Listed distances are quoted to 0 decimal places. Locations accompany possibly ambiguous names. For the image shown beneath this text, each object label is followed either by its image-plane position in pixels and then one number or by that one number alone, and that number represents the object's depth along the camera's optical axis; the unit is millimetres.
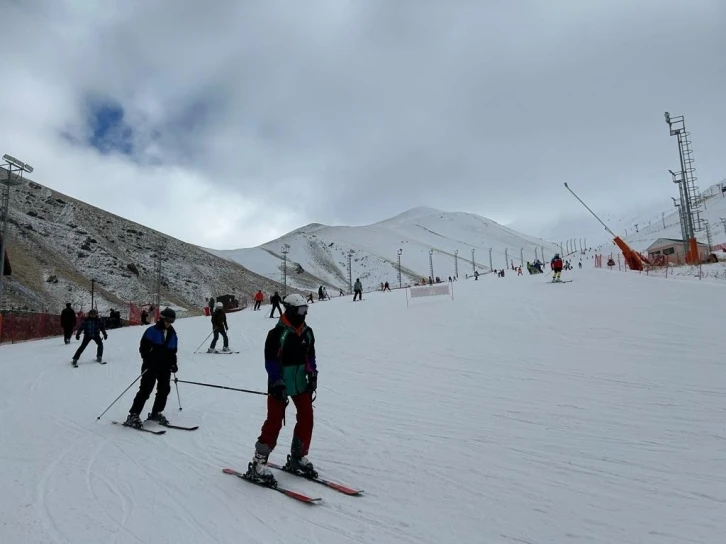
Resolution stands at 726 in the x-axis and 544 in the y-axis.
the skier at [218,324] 15102
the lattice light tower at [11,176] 25453
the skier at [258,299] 31028
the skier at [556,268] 24844
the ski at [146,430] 6922
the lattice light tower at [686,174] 28875
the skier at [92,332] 13742
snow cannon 29703
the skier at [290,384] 4789
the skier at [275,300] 22292
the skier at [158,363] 7504
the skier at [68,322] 19703
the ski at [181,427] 7074
